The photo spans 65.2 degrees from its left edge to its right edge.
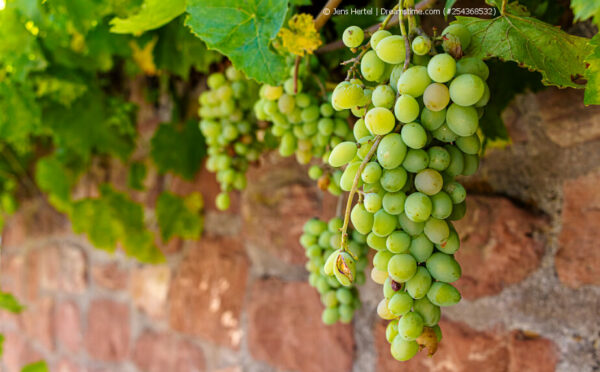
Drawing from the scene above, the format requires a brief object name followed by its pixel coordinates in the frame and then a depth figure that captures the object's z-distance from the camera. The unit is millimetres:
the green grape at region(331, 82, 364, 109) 414
